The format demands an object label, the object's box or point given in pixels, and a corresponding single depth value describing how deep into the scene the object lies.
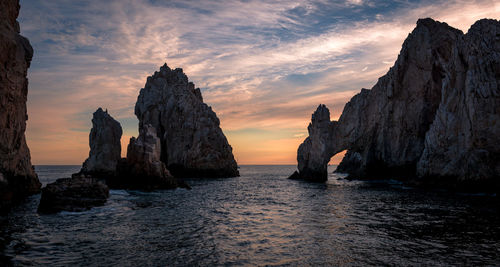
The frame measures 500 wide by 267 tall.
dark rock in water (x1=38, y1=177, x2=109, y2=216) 21.95
